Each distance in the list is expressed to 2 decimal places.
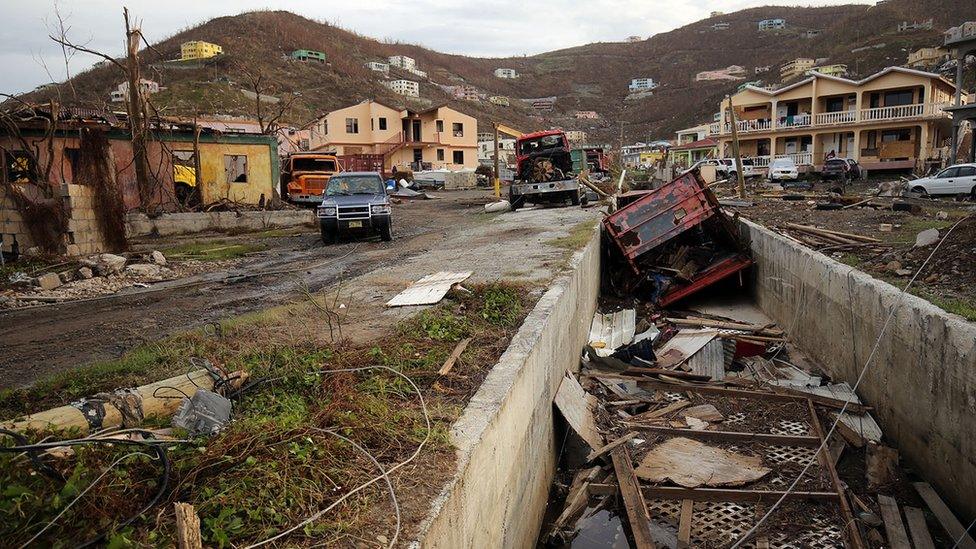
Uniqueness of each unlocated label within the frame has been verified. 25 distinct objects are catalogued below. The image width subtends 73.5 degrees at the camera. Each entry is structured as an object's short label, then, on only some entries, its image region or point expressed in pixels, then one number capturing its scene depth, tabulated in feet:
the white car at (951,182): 90.99
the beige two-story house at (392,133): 199.52
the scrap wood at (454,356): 17.01
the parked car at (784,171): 133.80
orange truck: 87.71
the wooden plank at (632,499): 18.30
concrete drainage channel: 14.92
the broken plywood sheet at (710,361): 32.12
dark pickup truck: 56.34
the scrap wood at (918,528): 17.78
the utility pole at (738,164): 79.66
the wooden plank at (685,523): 18.25
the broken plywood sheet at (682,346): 32.91
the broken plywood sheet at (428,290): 26.37
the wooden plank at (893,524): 17.88
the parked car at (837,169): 124.25
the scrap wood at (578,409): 23.08
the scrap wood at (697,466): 21.21
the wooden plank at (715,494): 20.17
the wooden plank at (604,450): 22.20
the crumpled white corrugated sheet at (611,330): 36.52
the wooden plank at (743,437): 23.79
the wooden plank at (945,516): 17.76
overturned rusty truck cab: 46.06
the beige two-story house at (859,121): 158.81
